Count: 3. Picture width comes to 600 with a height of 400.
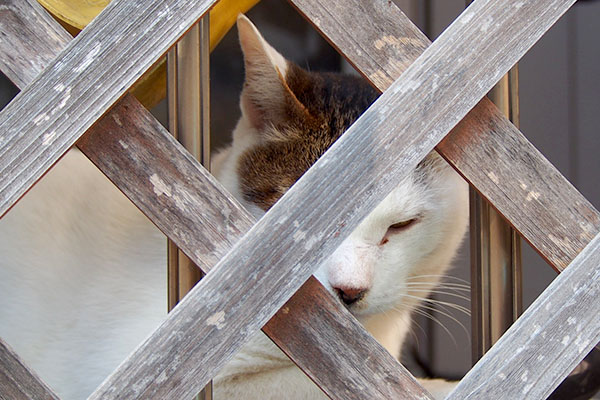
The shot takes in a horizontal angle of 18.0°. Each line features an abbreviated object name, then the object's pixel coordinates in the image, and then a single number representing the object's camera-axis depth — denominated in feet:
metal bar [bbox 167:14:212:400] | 2.91
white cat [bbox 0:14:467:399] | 3.40
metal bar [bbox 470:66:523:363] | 3.03
